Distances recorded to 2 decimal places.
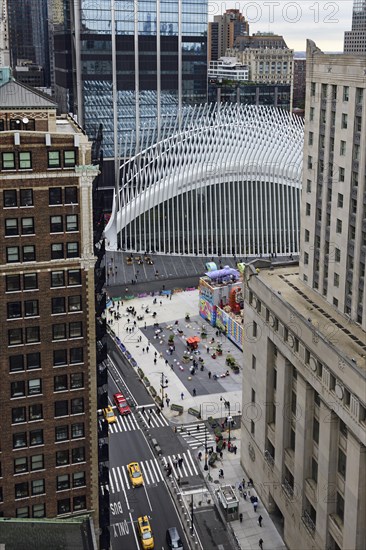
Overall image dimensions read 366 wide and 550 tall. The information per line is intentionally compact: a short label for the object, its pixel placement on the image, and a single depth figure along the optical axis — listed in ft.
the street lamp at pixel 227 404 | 255.52
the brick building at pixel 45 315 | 138.72
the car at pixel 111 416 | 247.07
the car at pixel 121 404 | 254.27
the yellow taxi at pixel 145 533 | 182.39
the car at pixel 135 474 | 211.49
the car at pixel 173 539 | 180.75
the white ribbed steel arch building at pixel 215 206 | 432.66
